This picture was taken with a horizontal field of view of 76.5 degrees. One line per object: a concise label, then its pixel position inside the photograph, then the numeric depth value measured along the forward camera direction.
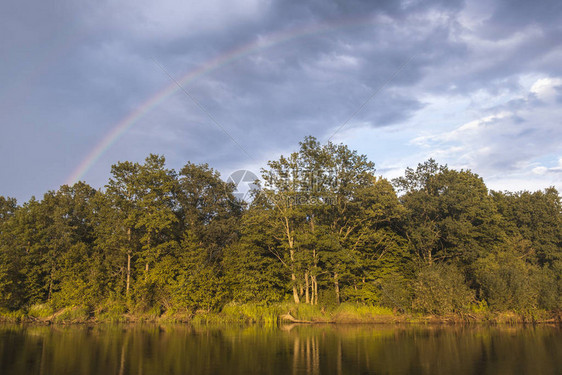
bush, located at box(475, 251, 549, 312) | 34.96
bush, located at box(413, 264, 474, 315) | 35.97
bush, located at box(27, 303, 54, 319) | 44.03
